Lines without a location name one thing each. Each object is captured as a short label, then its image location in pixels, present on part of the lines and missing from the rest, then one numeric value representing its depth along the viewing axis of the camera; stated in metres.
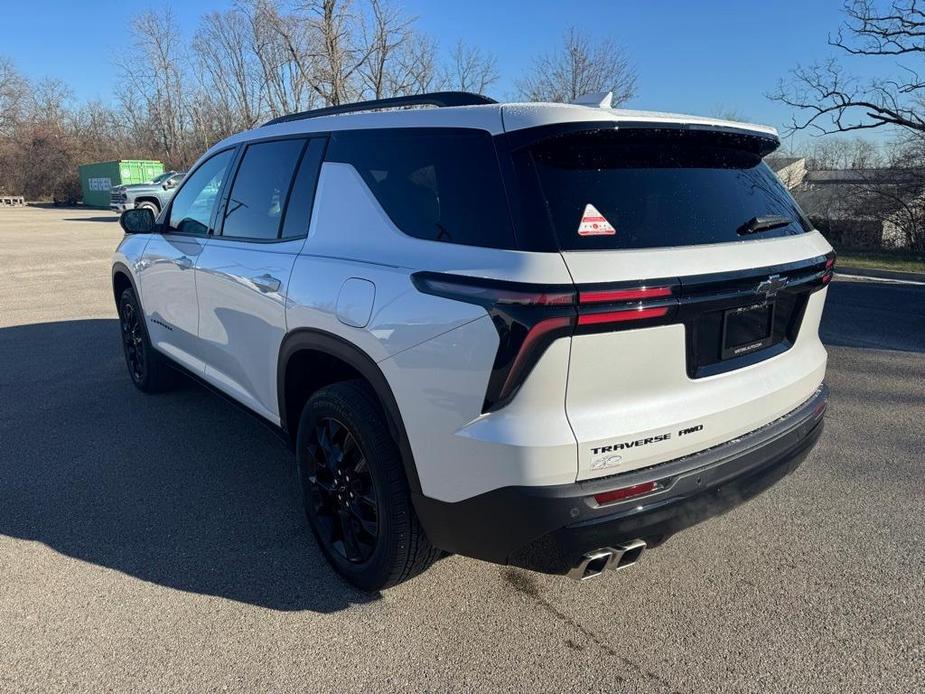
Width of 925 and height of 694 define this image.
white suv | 1.97
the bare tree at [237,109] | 38.81
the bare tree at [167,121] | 52.41
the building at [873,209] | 18.44
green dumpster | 36.81
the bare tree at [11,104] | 53.75
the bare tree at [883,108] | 17.38
